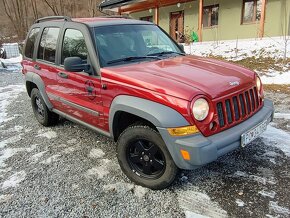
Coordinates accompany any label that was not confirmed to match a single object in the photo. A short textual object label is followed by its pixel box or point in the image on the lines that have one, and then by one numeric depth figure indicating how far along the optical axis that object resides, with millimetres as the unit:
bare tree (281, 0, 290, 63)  10510
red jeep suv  2093
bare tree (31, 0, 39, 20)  21729
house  10868
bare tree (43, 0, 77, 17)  27123
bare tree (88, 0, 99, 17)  21214
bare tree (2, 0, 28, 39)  20749
